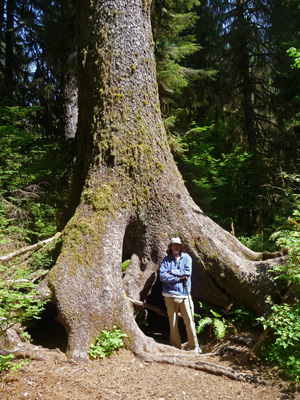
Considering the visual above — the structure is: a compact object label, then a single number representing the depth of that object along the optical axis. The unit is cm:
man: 551
